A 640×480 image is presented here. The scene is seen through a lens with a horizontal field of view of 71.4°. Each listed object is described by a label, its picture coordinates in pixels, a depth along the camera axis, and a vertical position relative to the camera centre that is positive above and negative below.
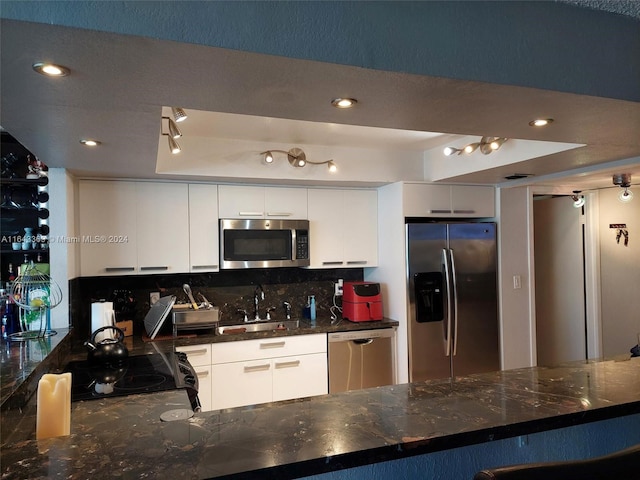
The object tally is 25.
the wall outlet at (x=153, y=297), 3.72 -0.40
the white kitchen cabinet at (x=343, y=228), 3.94 +0.16
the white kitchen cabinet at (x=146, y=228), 3.32 +0.17
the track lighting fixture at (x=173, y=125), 2.15 +0.66
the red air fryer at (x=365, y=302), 3.87 -0.50
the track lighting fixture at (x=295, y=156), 3.47 +0.70
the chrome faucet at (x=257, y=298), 4.05 -0.46
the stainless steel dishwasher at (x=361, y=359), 3.71 -0.97
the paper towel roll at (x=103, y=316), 3.02 -0.44
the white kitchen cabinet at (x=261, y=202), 3.65 +0.38
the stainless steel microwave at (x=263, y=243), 3.62 +0.03
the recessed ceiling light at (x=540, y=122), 1.89 +0.51
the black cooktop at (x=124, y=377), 2.14 -0.68
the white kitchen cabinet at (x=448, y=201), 3.81 +0.37
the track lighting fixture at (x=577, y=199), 4.35 +0.40
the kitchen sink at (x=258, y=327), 3.86 -0.70
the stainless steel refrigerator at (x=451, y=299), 3.79 -0.49
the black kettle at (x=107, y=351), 2.60 -0.59
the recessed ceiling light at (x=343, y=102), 1.54 +0.50
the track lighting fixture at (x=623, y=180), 3.35 +0.46
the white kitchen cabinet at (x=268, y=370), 3.41 -0.97
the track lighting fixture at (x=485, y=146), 2.97 +0.67
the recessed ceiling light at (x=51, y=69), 1.21 +0.51
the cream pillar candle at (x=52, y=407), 1.36 -0.48
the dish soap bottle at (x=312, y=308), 4.13 -0.58
